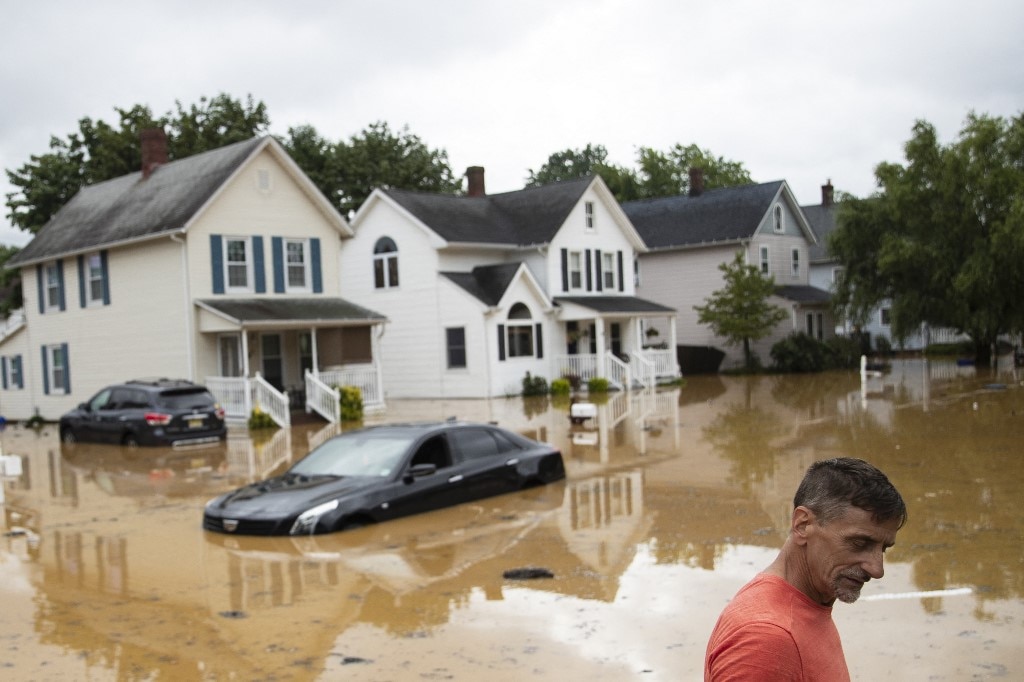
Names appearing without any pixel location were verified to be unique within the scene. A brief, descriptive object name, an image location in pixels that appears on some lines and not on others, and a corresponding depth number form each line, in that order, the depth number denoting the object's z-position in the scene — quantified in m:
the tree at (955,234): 39.16
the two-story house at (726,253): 47.50
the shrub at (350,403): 29.80
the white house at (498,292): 36.84
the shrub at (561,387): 36.81
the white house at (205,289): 30.16
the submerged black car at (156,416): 24.25
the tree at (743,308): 43.38
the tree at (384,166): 51.44
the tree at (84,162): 43.81
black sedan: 12.55
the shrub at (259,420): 28.12
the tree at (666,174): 72.88
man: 2.76
